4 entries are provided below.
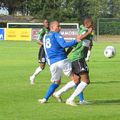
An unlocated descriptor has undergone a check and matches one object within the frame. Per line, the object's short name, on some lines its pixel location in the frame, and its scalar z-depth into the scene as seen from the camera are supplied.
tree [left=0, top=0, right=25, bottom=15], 94.19
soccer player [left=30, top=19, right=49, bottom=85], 17.33
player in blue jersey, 12.16
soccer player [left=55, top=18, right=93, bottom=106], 12.32
